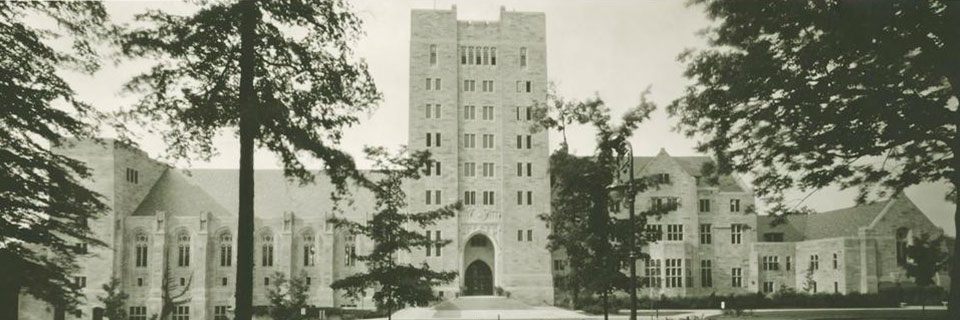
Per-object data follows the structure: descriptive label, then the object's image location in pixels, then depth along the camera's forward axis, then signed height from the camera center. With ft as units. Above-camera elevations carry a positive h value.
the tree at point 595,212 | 87.15 +3.38
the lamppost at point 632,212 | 72.56 +2.76
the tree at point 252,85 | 55.01 +10.91
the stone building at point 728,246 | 219.20 -0.63
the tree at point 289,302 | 160.97 -11.94
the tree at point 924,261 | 151.33 -3.14
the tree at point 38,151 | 53.42 +6.17
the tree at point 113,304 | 162.40 -12.08
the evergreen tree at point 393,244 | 88.28 -0.01
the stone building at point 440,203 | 228.02 +8.80
